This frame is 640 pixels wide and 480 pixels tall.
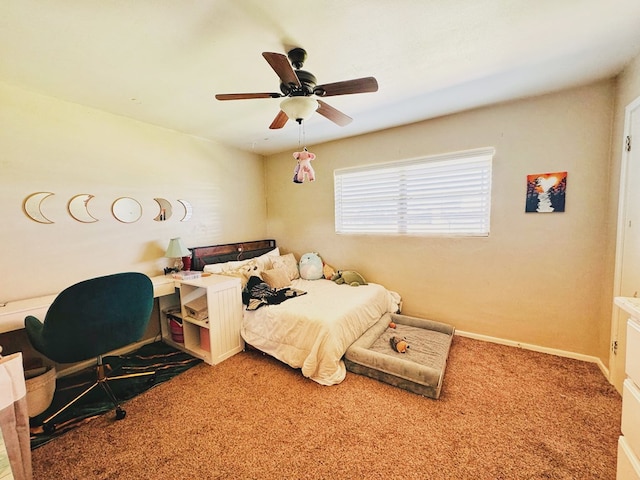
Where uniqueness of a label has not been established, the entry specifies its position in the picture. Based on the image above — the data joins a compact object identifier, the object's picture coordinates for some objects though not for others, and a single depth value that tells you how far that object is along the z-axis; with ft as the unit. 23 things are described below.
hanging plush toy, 7.45
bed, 7.02
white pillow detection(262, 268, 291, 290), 9.77
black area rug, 5.78
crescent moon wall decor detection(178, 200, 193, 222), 10.21
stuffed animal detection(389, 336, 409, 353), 7.69
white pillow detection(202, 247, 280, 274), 9.76
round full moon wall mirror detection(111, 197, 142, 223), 8.50
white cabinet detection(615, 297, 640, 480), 2.93
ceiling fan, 5.03
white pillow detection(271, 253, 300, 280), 11.37
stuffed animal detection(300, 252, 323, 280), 11.56
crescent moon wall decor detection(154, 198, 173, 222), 9.55
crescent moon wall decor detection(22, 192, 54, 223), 6.92
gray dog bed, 6.35
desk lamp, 9.14
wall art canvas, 7.57
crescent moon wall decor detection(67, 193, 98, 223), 7.64
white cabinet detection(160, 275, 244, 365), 7.99
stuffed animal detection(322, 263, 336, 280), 11.60
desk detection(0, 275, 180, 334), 5.72
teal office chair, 5.14
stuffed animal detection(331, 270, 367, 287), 10.70
